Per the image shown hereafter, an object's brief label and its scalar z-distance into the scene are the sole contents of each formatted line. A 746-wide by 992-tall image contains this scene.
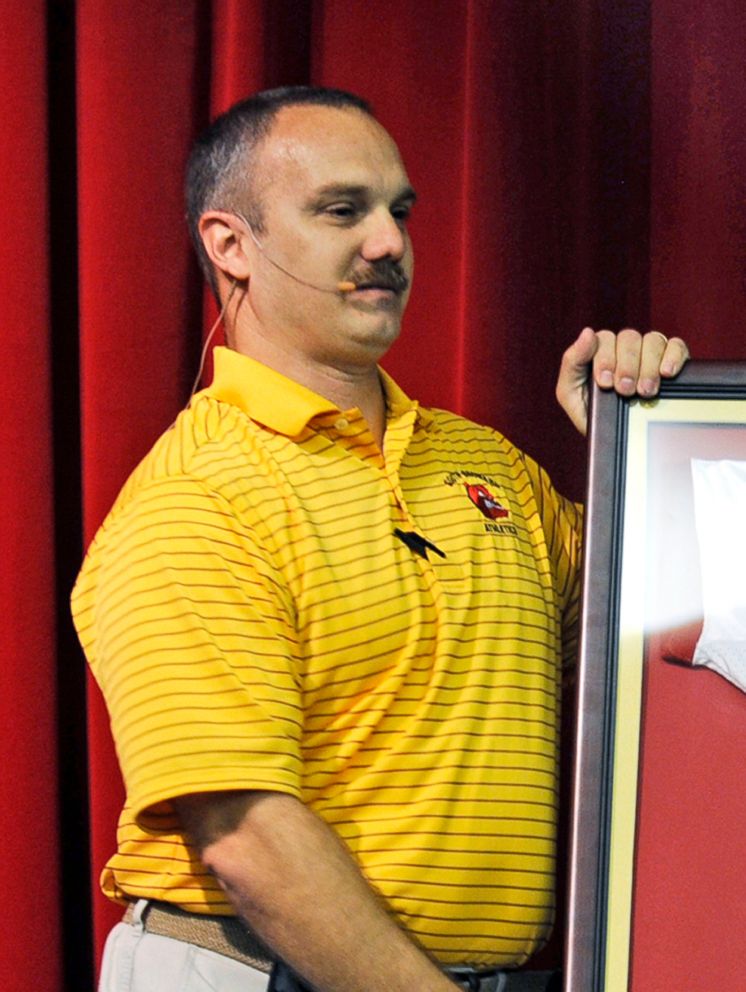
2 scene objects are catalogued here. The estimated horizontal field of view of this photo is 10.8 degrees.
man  3.15
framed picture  3.12
